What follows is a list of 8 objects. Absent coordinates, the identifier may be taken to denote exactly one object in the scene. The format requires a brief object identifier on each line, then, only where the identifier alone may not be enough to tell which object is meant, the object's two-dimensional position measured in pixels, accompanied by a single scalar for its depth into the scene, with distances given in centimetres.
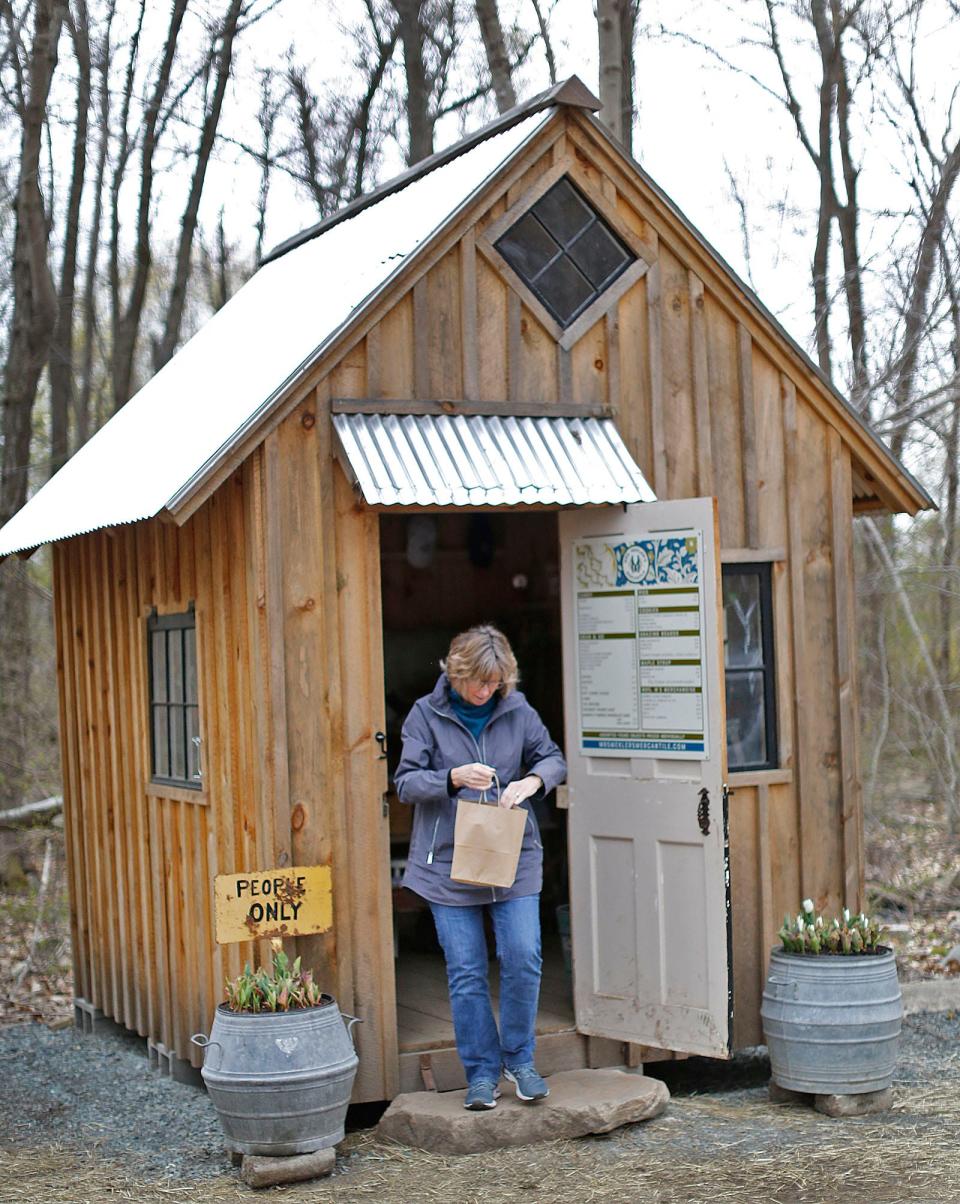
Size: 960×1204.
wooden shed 659
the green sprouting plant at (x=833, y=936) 694
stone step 625
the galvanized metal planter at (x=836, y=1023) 675
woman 627
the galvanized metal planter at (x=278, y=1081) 602
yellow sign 624
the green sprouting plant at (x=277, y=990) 615
